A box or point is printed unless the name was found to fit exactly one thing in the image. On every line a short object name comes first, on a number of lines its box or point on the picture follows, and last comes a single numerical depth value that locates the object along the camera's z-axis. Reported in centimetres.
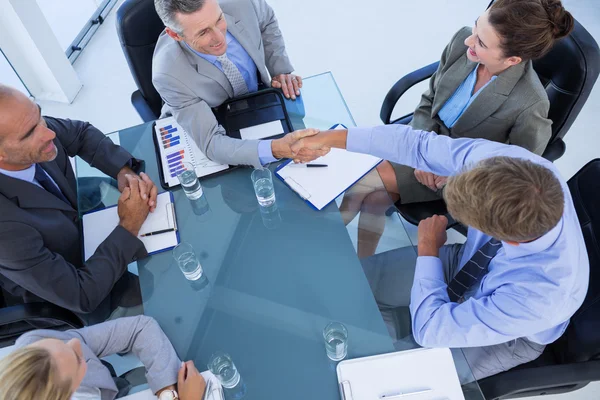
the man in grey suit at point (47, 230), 143
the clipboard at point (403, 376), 121
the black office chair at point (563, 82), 160
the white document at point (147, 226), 160
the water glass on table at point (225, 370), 127
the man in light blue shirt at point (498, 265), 110
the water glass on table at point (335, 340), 128
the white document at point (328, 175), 164
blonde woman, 101
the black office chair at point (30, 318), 149
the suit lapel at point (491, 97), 168
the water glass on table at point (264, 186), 165
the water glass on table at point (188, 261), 151
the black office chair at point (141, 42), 195
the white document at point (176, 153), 177
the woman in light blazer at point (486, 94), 153
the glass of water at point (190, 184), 169
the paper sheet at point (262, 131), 182
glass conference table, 131
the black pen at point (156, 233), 161
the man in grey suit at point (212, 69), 163
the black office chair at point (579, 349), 129
